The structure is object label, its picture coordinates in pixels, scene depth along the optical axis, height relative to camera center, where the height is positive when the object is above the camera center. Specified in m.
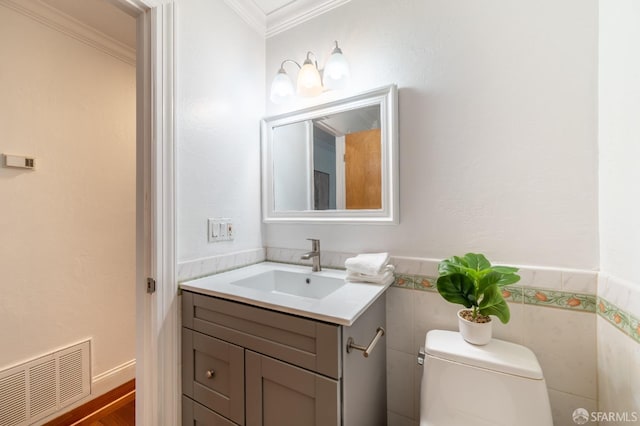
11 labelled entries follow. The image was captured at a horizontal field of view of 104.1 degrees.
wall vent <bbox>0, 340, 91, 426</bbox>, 1.27 -0.97
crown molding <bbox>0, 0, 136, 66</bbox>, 1.35 +1.12
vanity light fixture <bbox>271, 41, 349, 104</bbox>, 1.27 +0.71
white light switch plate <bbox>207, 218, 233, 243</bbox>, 1.26 -0.10
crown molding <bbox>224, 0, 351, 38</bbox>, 1.40 +1.16
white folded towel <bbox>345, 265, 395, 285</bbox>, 1.08 -0.30
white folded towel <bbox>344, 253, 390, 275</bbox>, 1.07 -0.23
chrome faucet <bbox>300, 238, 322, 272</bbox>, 1.32 -0.24
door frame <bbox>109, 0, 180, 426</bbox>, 1.03 +0.00
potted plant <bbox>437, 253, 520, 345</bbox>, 0.81 -0.27
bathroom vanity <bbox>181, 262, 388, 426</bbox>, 0.77 -0.52
